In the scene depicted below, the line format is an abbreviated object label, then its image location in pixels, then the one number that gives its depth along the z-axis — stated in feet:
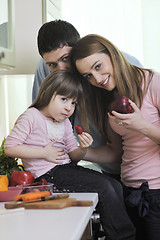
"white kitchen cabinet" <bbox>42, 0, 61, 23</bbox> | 9.93
